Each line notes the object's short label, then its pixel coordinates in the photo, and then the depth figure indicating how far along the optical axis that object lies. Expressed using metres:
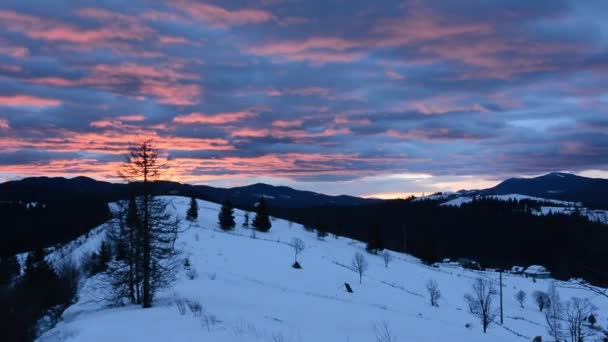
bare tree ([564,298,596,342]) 43.06
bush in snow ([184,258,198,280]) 32.89
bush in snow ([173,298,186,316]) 16.13
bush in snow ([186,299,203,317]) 16.23
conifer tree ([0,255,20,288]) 45.44
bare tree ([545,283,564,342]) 50.27
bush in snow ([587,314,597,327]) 45.02
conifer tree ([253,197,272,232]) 79.06
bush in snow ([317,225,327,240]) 84.17
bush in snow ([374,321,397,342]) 15.13
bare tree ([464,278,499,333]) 33.76
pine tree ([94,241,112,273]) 40.88
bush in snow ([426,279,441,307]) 42.76
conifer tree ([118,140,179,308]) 21.36
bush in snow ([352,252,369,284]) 49.62
